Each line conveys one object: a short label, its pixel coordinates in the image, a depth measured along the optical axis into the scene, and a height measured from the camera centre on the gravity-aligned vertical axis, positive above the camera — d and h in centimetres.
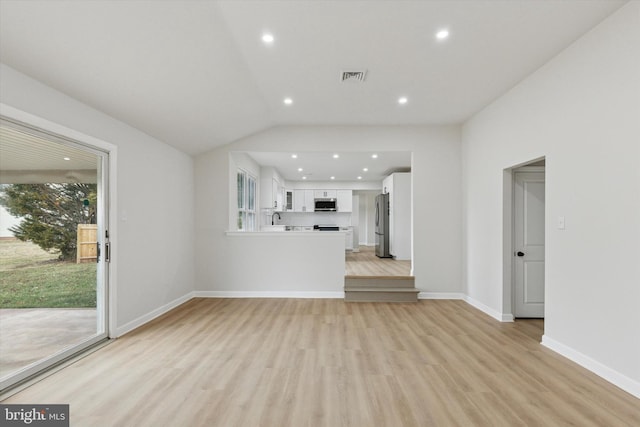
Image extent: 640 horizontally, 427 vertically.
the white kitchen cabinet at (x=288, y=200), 962 +49
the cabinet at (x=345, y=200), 1012 +50
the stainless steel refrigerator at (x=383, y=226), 820 -31
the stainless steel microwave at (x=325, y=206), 990 +29
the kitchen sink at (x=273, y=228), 719 -32
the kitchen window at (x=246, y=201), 611 +29
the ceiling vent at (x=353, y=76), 323 +152
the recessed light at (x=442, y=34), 254 +154
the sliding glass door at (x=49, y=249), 232 -31
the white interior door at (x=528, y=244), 387 -37
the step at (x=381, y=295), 475 -125
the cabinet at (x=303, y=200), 1014 +49
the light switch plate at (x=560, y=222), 287 -7
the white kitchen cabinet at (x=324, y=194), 1016 +70
